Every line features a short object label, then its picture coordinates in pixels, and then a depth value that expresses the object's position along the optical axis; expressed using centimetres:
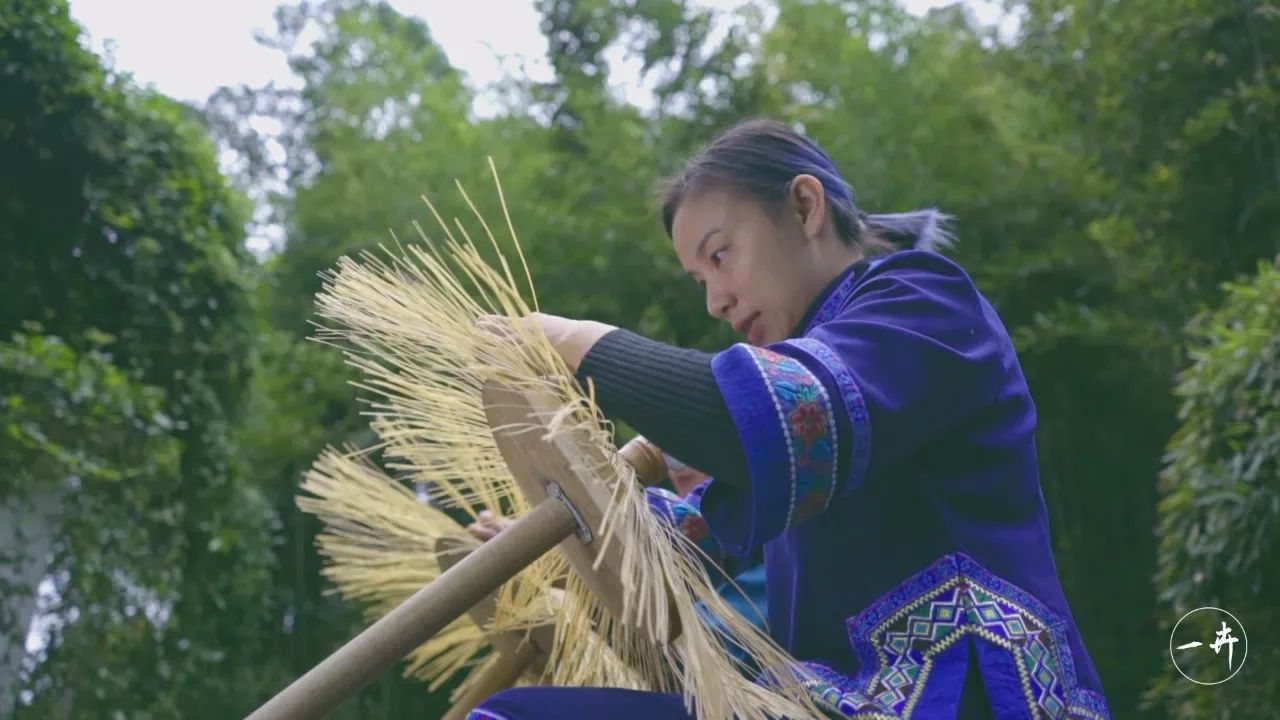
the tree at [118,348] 266
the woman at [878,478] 104
